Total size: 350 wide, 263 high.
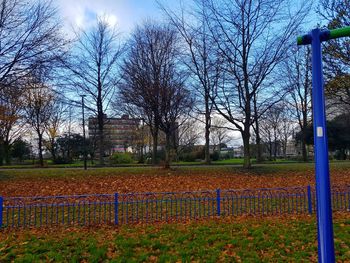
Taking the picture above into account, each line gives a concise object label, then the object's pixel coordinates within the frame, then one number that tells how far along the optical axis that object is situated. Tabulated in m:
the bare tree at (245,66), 18.56
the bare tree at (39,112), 31.49
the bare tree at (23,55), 14.89
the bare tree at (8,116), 15.59
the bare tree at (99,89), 29.16
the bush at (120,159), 34.19
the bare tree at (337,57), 14.09
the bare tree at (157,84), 19.66
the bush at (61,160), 38.75
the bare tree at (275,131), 49.06
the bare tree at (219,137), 62.61
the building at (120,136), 47.67
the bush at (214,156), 46.00
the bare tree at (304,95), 24.23
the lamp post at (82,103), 26.99
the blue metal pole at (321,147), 2.30
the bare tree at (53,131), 40.23
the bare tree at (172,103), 19.75
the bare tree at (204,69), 19.47
